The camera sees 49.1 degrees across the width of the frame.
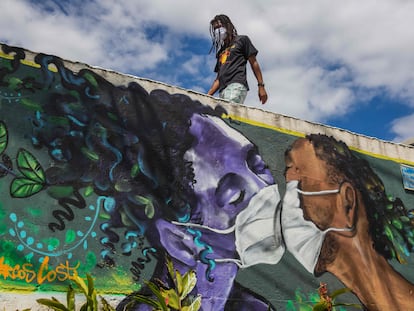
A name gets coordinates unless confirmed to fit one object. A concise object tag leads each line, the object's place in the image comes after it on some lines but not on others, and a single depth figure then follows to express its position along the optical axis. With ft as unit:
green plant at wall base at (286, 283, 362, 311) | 14.25
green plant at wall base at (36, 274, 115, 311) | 9.75
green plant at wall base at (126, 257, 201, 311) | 10.44
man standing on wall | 16.76
